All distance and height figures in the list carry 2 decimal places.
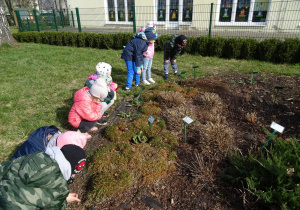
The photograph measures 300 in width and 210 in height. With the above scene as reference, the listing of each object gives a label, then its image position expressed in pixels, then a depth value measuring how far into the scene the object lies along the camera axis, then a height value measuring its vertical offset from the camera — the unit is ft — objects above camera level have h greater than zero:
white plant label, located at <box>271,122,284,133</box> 6.64 -3.32
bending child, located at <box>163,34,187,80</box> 16.17 -2.17
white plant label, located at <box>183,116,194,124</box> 7.89 -3.63
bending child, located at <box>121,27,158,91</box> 14.30 -1.98
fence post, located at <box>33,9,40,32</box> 42.74 +0.19
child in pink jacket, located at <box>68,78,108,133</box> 9.09 -3.68
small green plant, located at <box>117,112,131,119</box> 11.62 -5.04
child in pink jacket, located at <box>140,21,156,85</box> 15.72 -2.71
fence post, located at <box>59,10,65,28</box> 49.00 +0.93
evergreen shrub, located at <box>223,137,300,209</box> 5.45 -4.38
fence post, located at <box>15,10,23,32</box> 41.62 +0.33
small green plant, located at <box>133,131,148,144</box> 9.11 -4.97
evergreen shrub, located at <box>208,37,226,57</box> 24.35 -2.93
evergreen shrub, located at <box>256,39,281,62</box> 22.07 -3.04
